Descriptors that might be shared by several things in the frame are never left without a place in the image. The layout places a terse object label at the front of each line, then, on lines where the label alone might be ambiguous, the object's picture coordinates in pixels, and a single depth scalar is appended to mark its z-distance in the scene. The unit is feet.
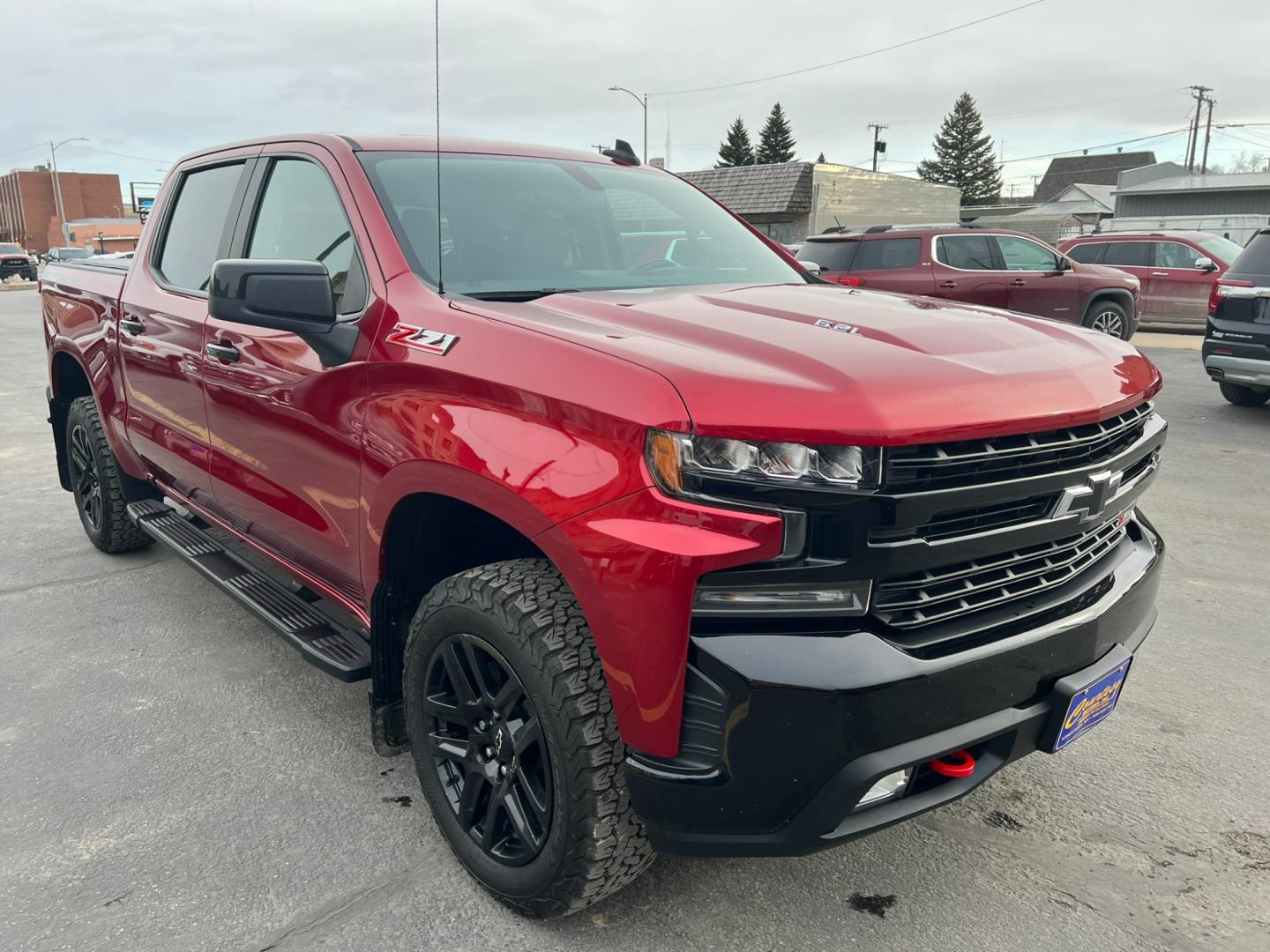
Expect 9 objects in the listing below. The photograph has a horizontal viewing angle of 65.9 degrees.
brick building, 319.88
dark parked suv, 26.25
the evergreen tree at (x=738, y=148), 244.22
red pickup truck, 5.93
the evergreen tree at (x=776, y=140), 239.50
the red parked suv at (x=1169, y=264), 50.83
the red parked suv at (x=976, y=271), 40.73
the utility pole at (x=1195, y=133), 226.58
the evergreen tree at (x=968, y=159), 248.93
